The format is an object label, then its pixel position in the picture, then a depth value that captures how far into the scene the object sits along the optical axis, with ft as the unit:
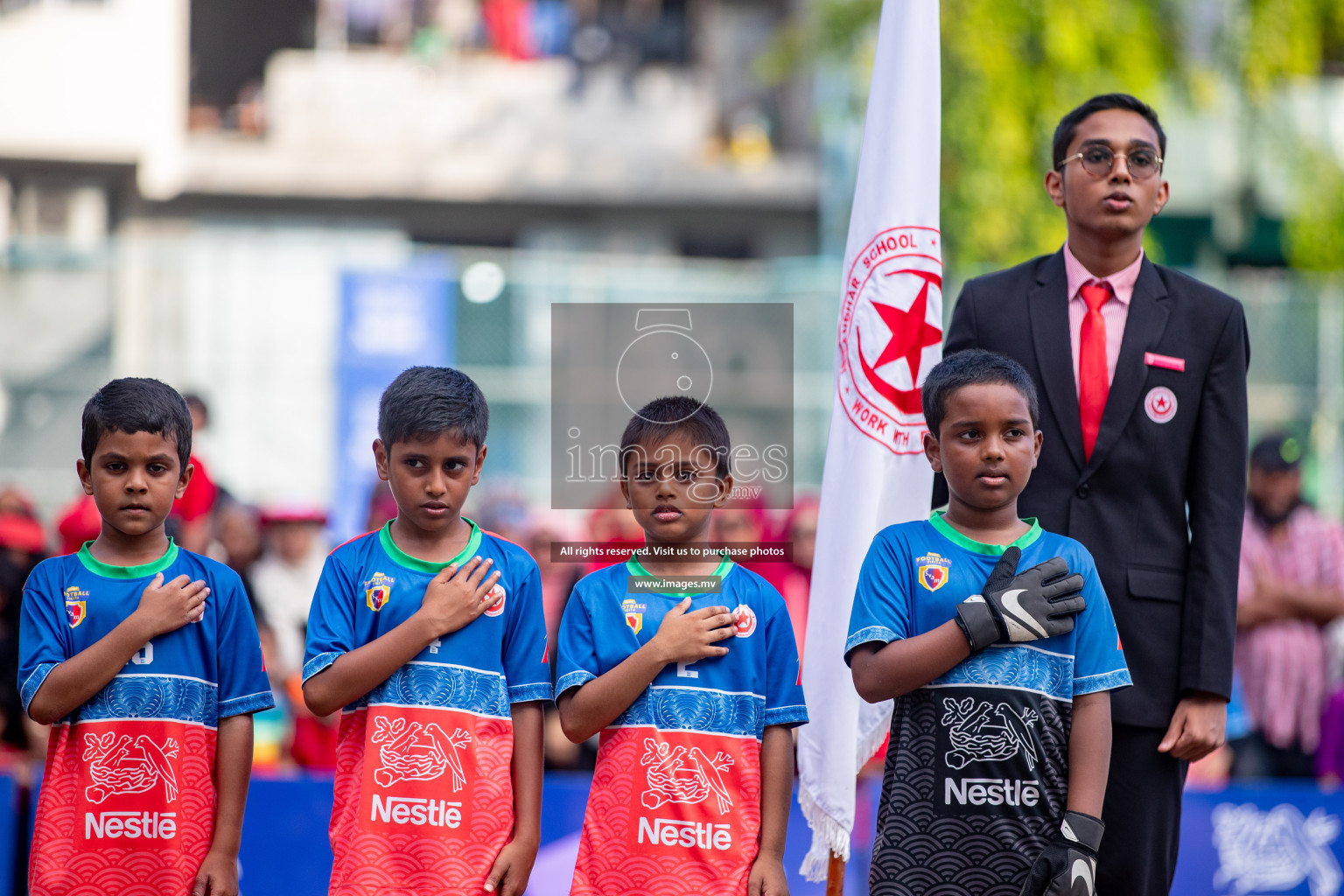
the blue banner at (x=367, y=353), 65.10
